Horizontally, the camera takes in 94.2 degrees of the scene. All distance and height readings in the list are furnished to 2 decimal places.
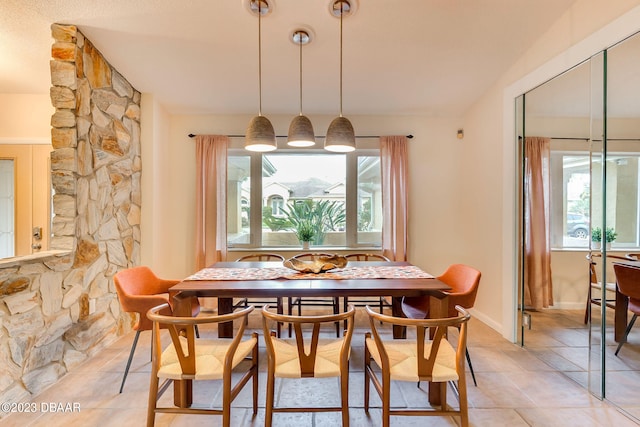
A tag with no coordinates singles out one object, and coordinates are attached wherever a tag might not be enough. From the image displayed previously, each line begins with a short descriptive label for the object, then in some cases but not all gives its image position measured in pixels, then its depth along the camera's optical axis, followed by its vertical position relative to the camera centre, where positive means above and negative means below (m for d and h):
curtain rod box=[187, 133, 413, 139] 3.69 +0.95
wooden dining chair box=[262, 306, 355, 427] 1.45 -0.80
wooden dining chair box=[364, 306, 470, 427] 1.38 -0.79
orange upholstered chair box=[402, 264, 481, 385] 2.18 -0.63
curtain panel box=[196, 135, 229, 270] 3.60 +0.14
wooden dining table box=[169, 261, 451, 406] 1.86 -0.49
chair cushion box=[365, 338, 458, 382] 1.45 -0.79
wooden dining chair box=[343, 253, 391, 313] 2.97 -0.90
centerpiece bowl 2.34 -0.44
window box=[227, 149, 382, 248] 3.87 +0.18
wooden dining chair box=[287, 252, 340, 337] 2.77 -0.91
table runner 2.19 -0.48
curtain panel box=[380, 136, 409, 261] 3.64 +0.20
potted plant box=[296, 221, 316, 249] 3.66 -0.27
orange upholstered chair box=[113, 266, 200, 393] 2.10 -0.62
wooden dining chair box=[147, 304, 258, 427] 1.42 -0.79
